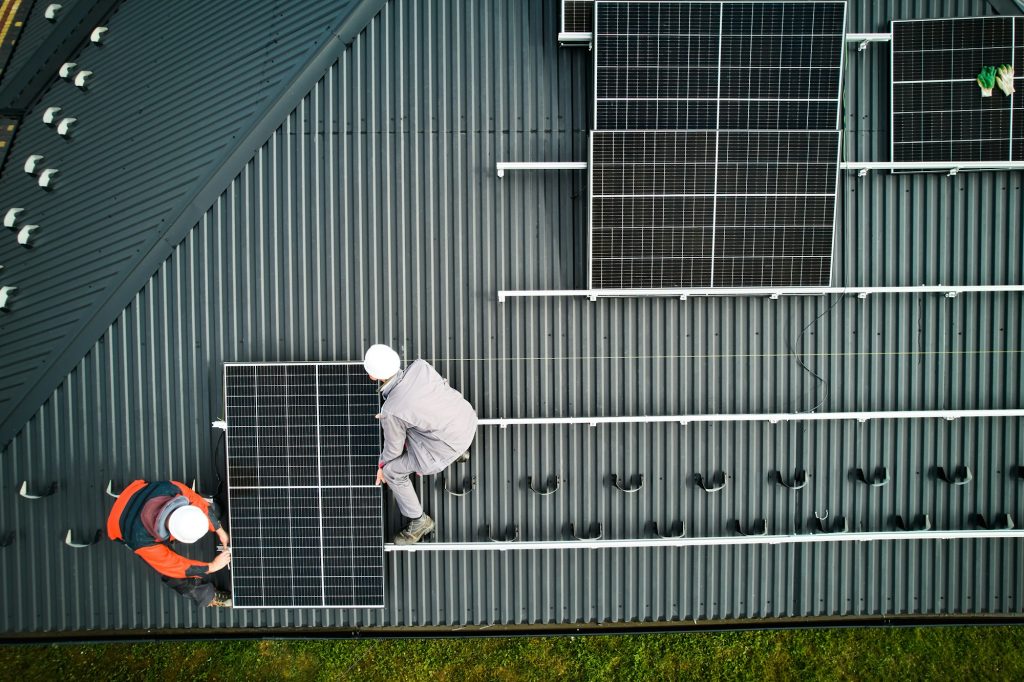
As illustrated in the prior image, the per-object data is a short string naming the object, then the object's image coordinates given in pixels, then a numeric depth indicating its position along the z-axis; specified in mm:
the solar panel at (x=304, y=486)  7918
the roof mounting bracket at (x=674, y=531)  8352
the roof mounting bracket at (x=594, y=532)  8359
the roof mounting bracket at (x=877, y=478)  8281
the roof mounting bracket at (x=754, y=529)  8383
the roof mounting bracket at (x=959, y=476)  8234
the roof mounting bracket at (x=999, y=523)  8297
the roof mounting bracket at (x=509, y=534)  8359
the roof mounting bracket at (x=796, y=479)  8344
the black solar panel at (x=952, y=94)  7992
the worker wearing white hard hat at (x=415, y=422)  6848
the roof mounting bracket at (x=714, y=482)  8312
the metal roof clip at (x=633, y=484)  8320
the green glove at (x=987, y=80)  7969
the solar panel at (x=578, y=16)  8000
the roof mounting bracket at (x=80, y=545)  8188
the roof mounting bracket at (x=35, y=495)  8094
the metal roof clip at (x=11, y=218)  8409
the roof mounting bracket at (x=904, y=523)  8391
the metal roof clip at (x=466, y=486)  8344
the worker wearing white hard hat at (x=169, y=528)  7066
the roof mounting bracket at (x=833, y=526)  8469
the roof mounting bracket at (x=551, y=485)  8297
